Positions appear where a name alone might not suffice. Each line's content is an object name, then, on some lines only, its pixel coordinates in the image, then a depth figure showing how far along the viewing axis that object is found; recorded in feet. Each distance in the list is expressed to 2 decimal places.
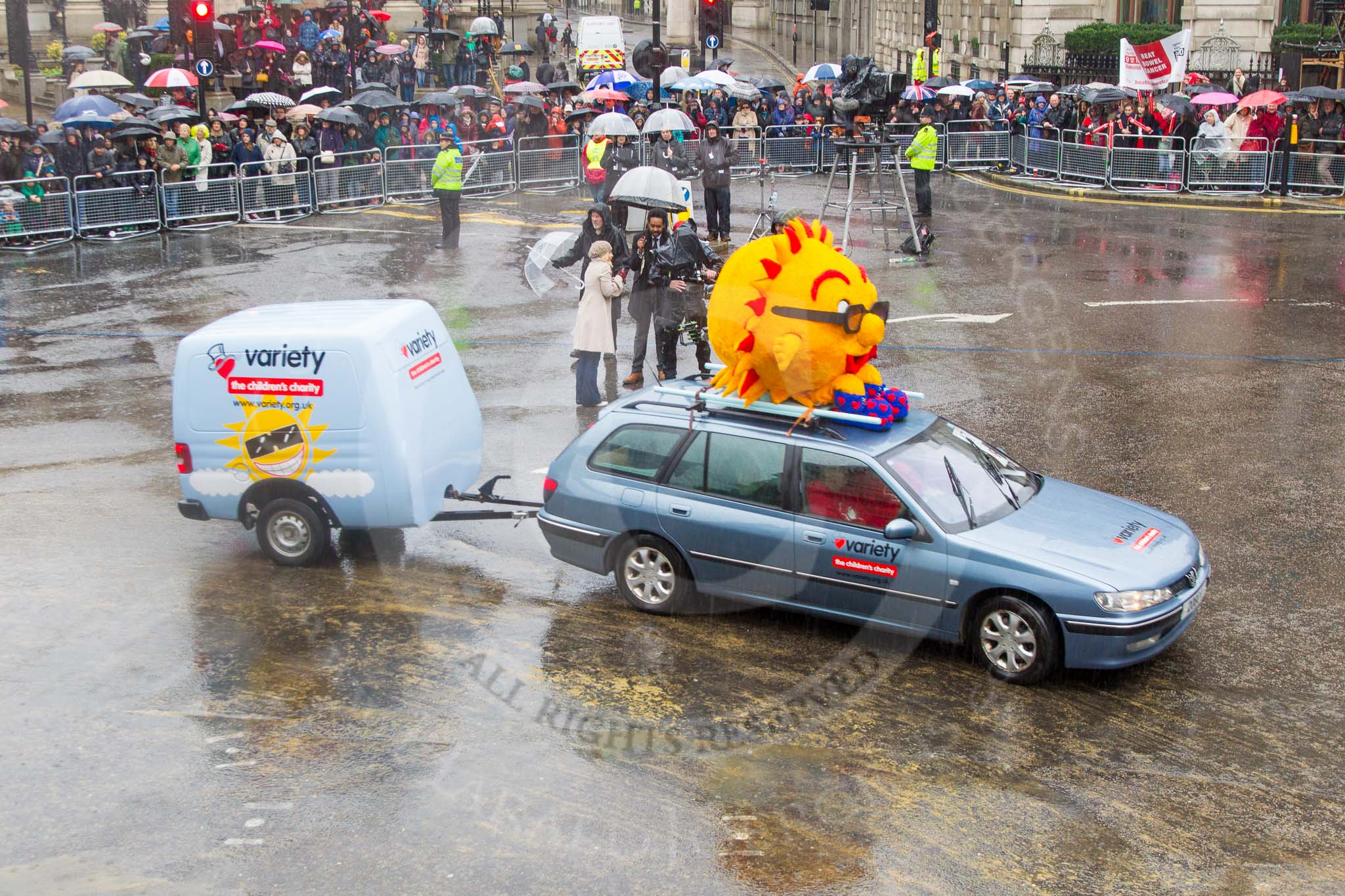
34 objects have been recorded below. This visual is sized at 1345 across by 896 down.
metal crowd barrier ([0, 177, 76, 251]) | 75.15
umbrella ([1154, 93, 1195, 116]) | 88.33
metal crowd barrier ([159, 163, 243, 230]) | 80.53
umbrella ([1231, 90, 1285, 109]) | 84.74
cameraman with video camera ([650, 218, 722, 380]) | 47.70
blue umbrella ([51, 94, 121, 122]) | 81.66
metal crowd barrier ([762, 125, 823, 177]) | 100.22
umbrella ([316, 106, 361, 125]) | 86.53
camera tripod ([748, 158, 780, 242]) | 65.43
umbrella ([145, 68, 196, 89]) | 100.53
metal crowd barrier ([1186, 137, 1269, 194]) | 86.22
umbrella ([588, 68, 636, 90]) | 112.88
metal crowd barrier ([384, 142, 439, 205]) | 91.15
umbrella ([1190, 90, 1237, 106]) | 87.86
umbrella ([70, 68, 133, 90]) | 99.19
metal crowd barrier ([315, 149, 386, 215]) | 87.51
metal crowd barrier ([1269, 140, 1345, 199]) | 84.28
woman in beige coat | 46.29
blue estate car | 26.84
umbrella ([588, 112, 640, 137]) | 77.30
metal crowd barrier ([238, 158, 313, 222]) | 83.56
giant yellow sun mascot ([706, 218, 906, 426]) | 30.09
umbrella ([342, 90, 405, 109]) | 90.63
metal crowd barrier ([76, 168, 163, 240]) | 77.51
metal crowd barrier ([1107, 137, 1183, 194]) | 88.58
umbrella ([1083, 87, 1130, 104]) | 94.38
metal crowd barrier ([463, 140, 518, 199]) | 92.63
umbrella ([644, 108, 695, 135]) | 79.15
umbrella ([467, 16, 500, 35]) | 154.61
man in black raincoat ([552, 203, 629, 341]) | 49.62
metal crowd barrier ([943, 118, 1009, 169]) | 101.76
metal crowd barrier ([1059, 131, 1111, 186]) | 91.25
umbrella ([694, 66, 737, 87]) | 105.60
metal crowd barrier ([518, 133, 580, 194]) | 95.30
